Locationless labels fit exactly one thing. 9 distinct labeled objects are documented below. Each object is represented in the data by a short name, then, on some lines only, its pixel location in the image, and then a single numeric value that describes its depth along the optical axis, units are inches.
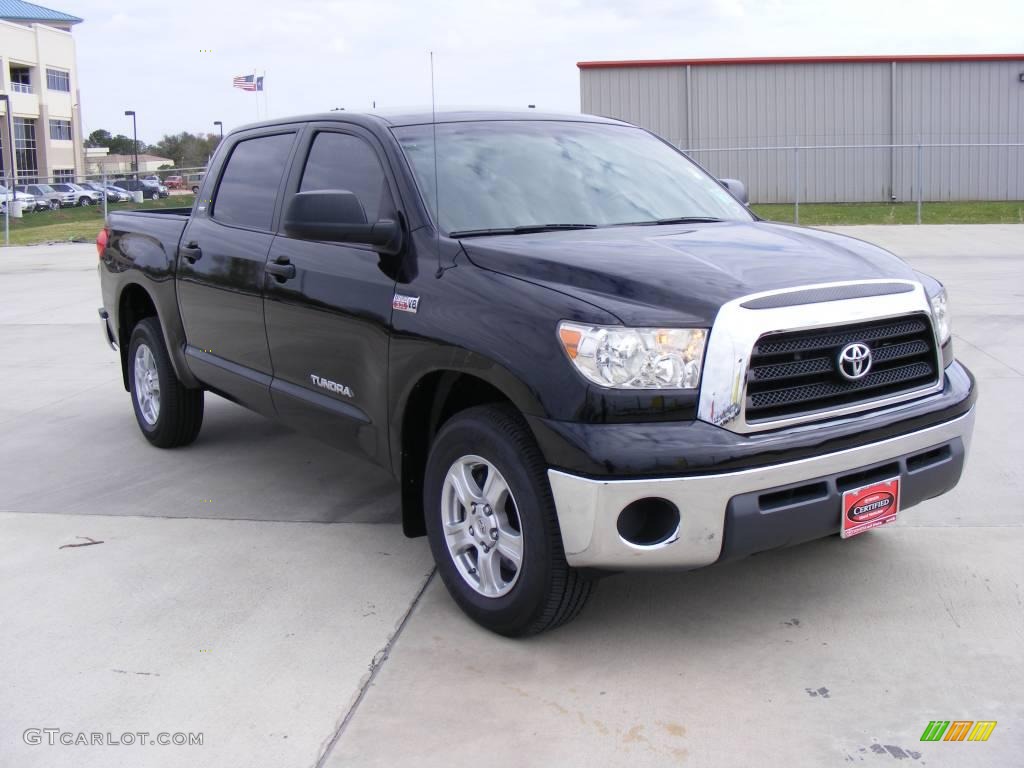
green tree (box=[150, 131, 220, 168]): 3178.6
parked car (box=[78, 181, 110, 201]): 2145.9
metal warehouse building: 1332.4
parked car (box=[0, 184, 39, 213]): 1835.6
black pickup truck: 132.6
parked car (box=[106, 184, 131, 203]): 1795.2
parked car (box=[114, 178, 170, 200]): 2007.9
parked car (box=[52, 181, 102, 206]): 2087.8
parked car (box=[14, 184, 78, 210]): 2015.6
